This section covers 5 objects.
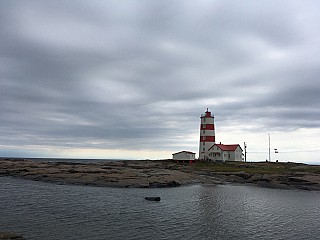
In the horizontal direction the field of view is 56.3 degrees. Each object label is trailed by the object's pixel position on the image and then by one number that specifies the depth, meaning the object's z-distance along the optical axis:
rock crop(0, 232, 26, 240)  20.77
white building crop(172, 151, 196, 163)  100.81
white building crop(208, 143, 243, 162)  102.12
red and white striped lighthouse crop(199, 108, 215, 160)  105.25
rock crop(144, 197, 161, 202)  39.48
